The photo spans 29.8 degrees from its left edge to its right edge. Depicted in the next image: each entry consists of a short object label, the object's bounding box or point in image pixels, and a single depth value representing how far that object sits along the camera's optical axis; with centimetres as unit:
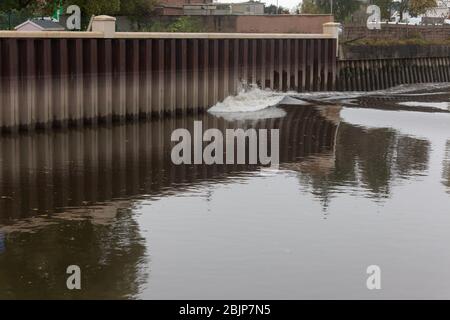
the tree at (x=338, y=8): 8469
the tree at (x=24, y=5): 3915
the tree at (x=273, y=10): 8006
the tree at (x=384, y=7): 8875
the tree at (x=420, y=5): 8150
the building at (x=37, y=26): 3259
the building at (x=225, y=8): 6213
